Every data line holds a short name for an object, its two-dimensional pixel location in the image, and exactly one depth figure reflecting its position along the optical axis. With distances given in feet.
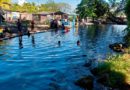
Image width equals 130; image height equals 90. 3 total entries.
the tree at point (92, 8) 138.08
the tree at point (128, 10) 27.56
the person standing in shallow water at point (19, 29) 55.50
